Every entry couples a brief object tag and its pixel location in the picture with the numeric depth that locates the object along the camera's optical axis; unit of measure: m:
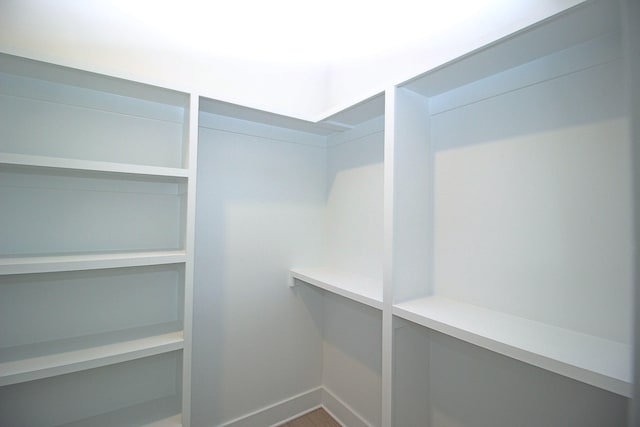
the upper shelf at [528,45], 0.77
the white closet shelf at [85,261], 0.99
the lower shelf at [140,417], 1.25
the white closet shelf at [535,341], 0.69
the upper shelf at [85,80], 1.06
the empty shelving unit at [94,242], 1.14
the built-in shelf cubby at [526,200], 0.84
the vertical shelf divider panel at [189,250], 1.24
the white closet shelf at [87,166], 0.99
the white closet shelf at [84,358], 0.99
